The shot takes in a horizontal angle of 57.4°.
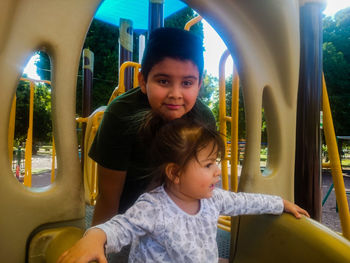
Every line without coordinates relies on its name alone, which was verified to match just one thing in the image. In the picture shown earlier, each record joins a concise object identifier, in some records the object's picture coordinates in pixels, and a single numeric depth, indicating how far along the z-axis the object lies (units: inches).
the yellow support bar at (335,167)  59.8
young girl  35.6
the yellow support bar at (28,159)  114.1
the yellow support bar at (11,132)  55.4
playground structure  34.3
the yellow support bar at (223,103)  74.2
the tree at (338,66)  412.2
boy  42.3
